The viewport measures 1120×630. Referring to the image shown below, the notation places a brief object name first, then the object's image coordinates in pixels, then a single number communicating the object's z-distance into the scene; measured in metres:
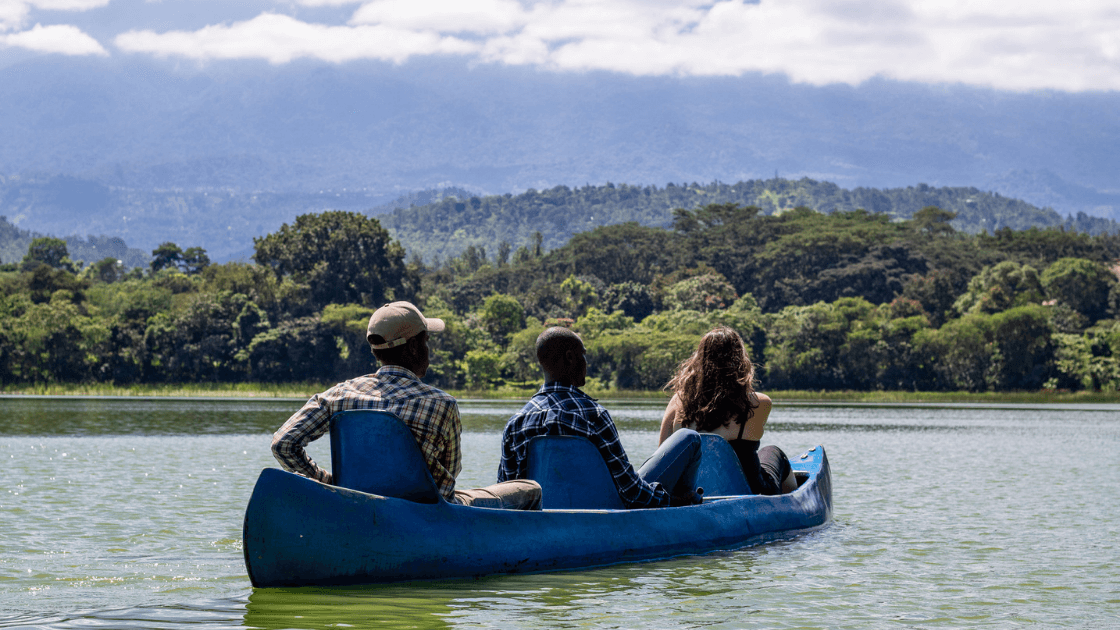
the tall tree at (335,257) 75.88
